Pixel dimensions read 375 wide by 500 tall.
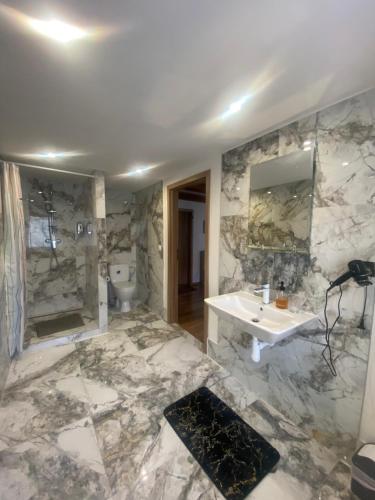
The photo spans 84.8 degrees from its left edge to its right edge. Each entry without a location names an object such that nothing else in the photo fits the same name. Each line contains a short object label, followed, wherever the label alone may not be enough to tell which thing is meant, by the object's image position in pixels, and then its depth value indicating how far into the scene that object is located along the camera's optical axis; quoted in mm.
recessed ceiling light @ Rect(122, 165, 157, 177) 2594
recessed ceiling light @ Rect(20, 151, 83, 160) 2135
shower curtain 2172
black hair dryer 1146
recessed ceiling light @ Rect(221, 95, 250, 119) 1242
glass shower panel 3066
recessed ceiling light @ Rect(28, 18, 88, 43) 785
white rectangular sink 1286
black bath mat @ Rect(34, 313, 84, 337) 2807
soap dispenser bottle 1554
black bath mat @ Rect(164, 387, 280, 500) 1212
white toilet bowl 3548
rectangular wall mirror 1456
